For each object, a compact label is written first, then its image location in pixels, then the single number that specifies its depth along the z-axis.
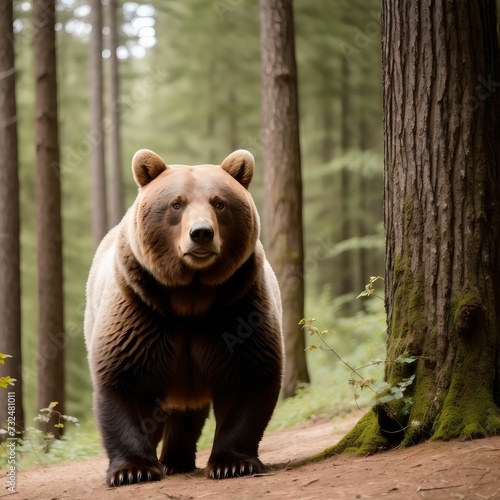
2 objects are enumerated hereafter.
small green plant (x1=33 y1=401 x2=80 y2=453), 6.49
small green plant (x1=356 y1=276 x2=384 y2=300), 5.30
